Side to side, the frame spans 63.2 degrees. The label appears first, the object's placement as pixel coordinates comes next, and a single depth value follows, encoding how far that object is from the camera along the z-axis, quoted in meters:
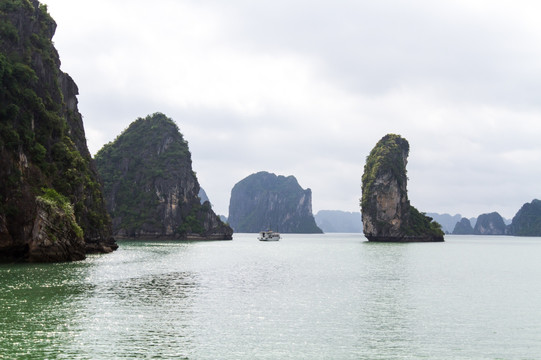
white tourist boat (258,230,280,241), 176.90
